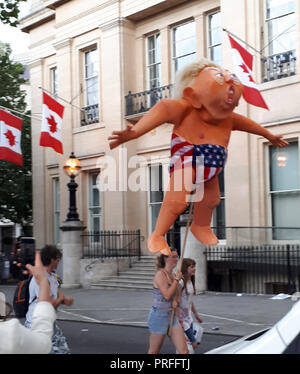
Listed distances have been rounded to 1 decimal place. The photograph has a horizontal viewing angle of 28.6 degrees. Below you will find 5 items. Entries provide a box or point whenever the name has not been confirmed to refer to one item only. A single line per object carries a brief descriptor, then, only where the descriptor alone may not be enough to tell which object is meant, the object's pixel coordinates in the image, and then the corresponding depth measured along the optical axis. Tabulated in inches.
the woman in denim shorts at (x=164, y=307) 252.7
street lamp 756.0
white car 120.3
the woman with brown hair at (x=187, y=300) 281.9
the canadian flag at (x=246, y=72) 464.1
